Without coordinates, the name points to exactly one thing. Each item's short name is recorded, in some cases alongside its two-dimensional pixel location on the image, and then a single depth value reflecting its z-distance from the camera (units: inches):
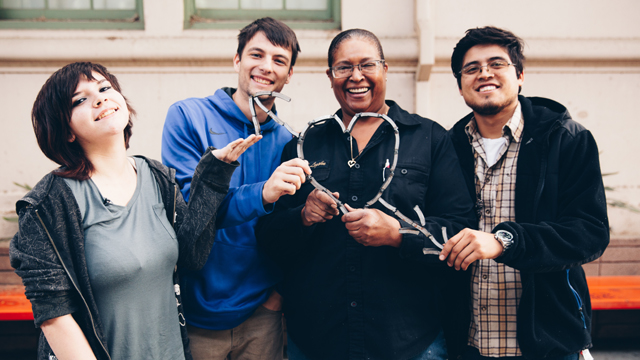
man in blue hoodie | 83.8
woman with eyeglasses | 75.9
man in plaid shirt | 72.4
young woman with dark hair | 59.2
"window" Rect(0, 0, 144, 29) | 170.2
